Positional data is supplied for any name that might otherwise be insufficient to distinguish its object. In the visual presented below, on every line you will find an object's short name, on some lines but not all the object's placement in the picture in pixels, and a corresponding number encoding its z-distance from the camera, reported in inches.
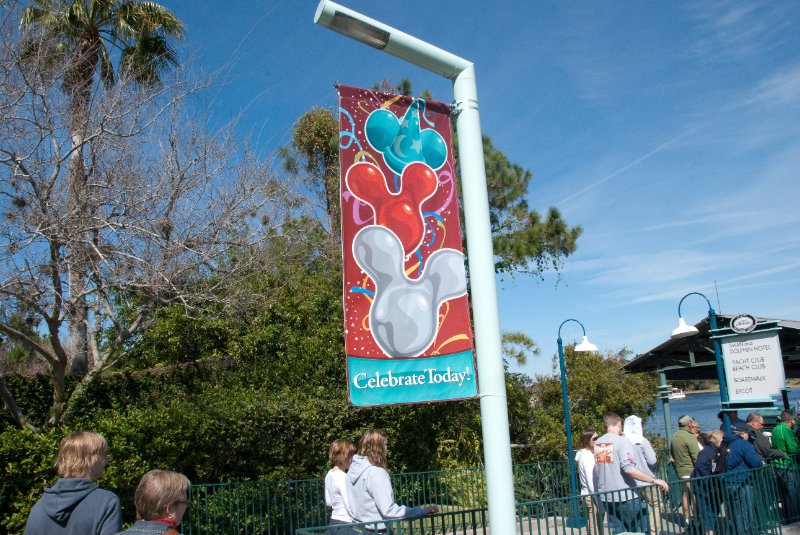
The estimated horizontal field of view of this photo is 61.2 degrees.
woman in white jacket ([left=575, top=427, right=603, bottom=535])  326.0
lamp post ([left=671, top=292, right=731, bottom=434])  401.1
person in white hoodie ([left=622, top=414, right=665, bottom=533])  293.1
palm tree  408.8
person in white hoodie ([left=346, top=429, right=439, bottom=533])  217.9
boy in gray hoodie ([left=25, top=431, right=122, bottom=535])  138.6
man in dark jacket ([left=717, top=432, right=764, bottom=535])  318.0
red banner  140.9
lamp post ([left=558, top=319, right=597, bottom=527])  468.4
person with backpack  307.4
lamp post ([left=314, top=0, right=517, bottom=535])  138.9
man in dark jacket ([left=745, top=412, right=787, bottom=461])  394.3
